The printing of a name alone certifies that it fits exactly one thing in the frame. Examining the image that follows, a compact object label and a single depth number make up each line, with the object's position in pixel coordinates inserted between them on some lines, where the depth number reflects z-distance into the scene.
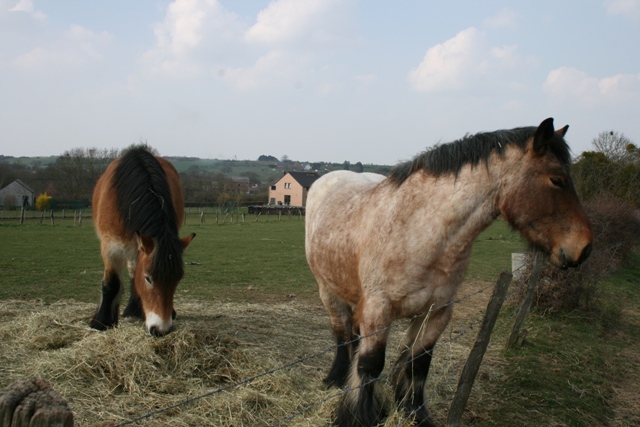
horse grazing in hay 4.68
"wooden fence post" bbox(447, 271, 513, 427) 3.01
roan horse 2.90
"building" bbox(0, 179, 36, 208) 44.94
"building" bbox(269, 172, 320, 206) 61.34
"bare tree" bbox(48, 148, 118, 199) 36.31
